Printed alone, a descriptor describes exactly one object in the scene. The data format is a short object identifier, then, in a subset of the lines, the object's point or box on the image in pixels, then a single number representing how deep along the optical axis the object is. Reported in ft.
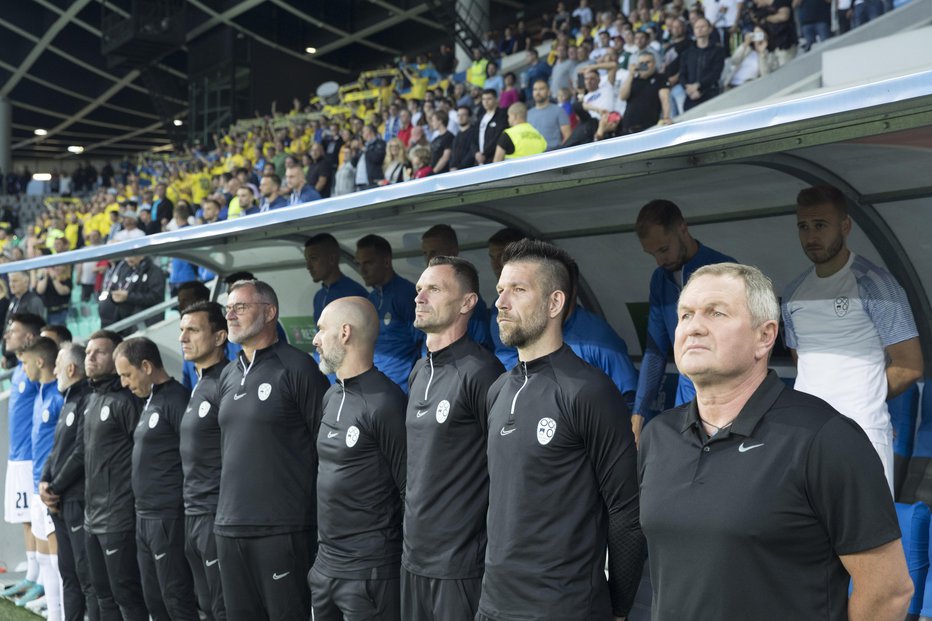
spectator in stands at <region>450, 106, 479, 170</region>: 35.32
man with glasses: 15.07
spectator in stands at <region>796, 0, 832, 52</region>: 30.96
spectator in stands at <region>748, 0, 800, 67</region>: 31.35
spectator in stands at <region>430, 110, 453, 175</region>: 36.11
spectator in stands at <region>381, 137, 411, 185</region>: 36.83
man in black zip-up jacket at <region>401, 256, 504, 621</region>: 11.57
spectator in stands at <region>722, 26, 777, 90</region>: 31.19
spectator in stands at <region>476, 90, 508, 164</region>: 32.87
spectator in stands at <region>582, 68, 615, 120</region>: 32.21
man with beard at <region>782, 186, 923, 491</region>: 11.26
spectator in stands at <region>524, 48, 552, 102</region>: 45.88
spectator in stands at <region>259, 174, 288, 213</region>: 31.01
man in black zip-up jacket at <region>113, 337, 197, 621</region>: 18.07
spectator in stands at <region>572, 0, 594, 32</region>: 54.70
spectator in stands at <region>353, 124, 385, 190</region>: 42.09
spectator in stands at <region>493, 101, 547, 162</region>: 29.35
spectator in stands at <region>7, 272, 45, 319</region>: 33.83
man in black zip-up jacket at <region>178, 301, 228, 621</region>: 16.53
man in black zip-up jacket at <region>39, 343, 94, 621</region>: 21.17
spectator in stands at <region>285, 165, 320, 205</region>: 30.48
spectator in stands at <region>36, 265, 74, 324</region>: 37.17
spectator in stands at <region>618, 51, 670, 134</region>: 29.86
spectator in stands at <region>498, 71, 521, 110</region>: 43.96
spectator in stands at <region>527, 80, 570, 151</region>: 33.32
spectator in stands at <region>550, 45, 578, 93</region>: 41.78
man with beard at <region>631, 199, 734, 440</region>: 13.48
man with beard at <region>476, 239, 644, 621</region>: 10.15
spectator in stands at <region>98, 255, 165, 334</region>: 31.24
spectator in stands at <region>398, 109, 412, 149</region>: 46.62
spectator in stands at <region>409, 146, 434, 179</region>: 31.81
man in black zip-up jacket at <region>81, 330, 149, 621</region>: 19.35
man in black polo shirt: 6.99
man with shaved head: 13.29
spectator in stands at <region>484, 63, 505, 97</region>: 51.93
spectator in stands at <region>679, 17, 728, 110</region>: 30.76
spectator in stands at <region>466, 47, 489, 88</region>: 57.52
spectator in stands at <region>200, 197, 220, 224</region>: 42.01
